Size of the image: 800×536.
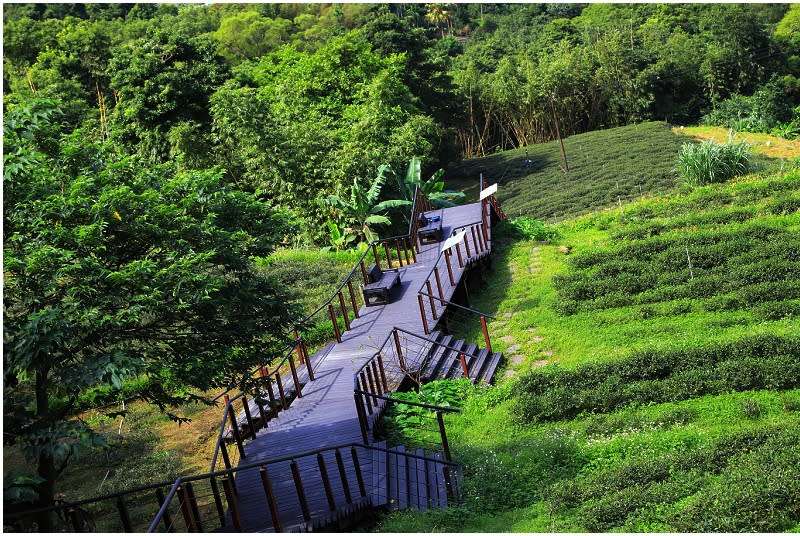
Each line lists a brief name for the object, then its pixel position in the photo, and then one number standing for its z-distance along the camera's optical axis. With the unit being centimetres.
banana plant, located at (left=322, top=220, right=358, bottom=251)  2527
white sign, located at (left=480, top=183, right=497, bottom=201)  2227
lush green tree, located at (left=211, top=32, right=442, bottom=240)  2706
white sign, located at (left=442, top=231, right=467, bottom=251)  1759
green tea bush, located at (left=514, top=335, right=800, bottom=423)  1206
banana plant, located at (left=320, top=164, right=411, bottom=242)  2447
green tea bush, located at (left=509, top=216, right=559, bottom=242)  2305
